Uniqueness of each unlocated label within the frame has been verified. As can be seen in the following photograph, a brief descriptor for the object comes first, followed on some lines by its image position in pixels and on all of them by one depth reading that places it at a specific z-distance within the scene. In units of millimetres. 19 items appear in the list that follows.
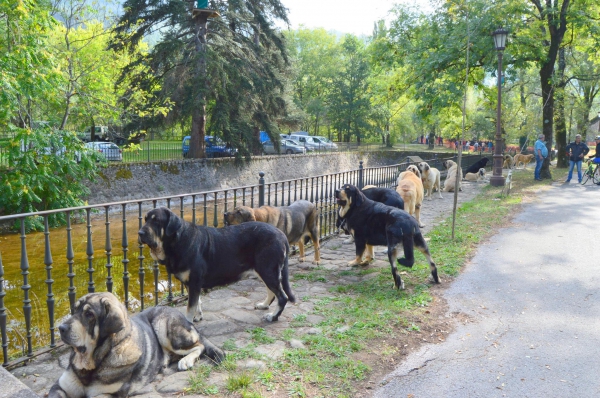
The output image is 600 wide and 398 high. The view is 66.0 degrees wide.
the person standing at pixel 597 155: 19594
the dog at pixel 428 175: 15375
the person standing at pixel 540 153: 20608
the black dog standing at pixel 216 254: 4688
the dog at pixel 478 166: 22859
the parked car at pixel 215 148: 25381
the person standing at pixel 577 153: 20328
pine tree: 22797
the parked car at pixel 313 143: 43938
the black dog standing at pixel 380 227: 6480
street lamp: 16938
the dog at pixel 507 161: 29062
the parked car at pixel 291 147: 41688
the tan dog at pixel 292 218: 6383
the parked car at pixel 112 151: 22666
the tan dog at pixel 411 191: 10398
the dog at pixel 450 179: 18438
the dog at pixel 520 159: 30711
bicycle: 20016
